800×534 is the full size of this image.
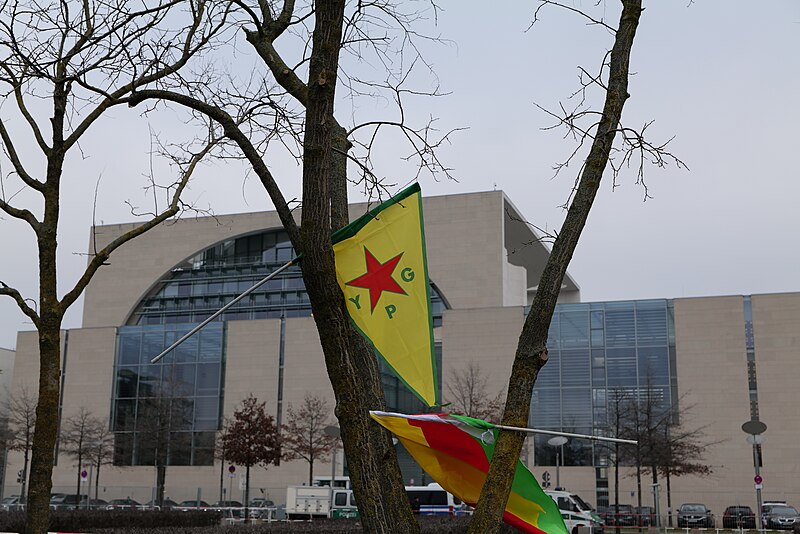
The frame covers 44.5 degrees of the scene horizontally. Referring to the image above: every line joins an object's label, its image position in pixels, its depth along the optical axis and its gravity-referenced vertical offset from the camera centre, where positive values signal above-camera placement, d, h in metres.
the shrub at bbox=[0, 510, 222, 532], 23.58 -1.68
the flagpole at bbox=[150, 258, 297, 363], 7.15 +1.22
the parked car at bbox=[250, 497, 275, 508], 54.76 -2.43
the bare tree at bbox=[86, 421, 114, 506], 57.97 +0.49
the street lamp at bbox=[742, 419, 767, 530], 35.34 +1.23
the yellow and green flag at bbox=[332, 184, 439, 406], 7.12 +1.28
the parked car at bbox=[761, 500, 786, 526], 44.12 -2.04
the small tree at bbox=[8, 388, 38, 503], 58.47 +2.13
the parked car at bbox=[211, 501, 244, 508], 55.12 -2.56
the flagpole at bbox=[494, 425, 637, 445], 6.43 +0.20
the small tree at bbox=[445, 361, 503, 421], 51.56 +3.59
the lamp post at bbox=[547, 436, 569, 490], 48.05 +0.89
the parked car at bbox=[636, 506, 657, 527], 45.84 -2.58
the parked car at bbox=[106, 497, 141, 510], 57.22 -2.64
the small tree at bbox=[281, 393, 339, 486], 53.34 +1.38
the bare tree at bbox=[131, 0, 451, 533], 6.68 +1.31
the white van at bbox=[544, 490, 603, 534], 35.72 -1.83
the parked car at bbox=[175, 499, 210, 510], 56.72 -2.64
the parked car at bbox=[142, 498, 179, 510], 55.93 -2.65
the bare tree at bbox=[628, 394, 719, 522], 43.19 +1.03
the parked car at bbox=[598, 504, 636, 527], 46.95 -2.55
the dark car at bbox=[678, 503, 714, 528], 46.06 -2.48
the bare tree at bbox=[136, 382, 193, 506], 54.12 +1.75
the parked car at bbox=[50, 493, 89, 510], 57.78 -2.53
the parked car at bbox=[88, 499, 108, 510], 57.70 -2.69
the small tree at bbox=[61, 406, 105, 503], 57.42 +1.43
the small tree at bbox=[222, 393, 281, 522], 47.91 +0.81
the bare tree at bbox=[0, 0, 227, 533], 10.05 +3.08
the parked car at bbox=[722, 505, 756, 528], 45.72 -2.50
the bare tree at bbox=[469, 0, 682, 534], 6.66 +1.30
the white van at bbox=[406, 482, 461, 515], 37.78 -1.50
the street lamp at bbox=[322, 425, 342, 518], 44.78 +1.32
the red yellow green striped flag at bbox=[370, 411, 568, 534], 7.09 -0.01
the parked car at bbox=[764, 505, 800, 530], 42.69 -2.33
